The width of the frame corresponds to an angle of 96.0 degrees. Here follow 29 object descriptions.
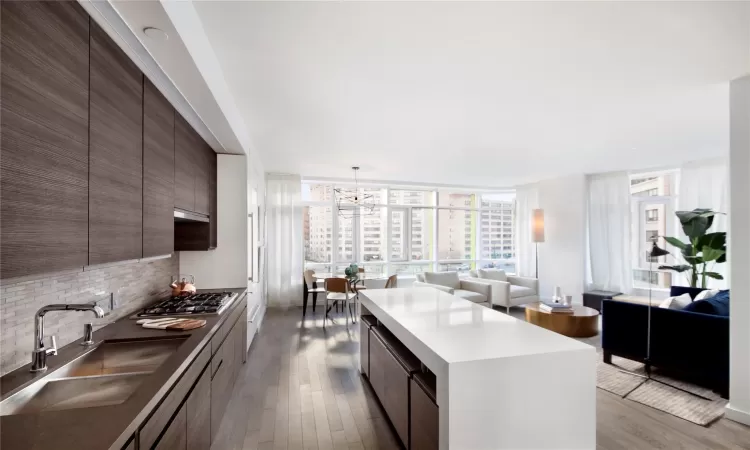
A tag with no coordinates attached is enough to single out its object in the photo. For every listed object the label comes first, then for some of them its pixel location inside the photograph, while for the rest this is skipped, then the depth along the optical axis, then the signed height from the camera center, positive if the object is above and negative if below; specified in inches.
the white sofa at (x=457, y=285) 225.0 -39.0
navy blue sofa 110.7 -40.7
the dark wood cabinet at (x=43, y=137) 35.3 +10.8
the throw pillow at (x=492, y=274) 258.7 -34.6
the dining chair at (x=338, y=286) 198.8 -34.1
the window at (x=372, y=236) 288.2 -6.4
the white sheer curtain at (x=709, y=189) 191.2 +23.7
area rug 102.7 -55.7
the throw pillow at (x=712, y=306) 117.6 -27.4
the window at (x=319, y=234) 278.5 -4.6
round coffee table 173.6 -48.3
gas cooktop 93.7 -23.6
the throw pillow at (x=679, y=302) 135.5 -29.5
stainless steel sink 50.6 -26.3
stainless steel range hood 93.4 +3.9
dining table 209.2 -33.3
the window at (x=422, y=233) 303.1 -3.8
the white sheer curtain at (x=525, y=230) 293.9 -0.7
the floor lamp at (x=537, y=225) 265.4 +3.3
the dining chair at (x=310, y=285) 224.1 -38.4
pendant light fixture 277.3 +20.3
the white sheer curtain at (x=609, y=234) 233.9 -3.1
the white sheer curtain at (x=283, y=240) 248.7 -8.7
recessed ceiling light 57.7 +33.9
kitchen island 56.9 -28.2
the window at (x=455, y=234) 312.3 -4.8
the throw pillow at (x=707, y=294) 142.4 -27.5
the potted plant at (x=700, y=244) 171.1 -7.4
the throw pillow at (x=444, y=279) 240.5 -35.7
